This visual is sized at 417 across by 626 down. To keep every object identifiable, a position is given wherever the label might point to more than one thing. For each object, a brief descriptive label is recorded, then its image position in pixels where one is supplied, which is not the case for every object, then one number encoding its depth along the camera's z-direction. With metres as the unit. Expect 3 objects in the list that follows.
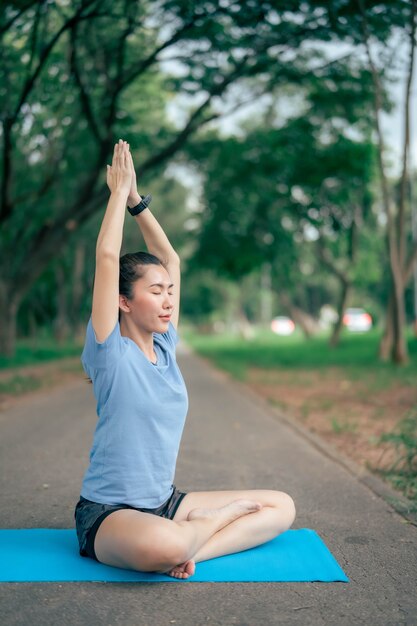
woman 3.45
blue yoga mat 3.56
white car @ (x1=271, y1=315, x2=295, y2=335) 71.54
